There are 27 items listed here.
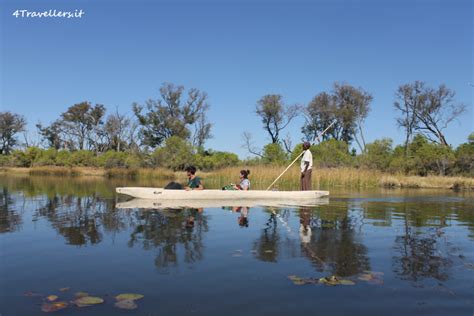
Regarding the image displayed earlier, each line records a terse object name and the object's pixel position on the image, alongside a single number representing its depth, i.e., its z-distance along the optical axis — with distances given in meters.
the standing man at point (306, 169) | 14.64
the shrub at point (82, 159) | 46.83
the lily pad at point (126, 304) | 4.27
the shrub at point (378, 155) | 34.34
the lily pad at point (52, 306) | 4.14
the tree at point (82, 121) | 63.47
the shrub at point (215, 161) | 41.38
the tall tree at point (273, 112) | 53.66
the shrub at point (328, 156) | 33.94
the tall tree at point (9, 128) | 66.12
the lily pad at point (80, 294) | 4.53
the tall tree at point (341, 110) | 53.34
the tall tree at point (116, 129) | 59.03
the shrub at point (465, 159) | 30.11
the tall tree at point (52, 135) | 68.25
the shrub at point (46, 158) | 49.16
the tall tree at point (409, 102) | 46.84
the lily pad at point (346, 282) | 5.06
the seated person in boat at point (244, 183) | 14.30
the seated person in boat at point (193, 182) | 13.60
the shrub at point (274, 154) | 35.81
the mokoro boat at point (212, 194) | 13.46
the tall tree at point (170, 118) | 56.28
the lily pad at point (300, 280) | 5.07
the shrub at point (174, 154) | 38.81
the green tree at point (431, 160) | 31.34
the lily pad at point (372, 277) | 5.14
